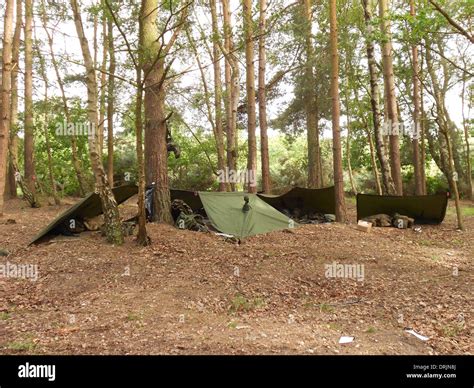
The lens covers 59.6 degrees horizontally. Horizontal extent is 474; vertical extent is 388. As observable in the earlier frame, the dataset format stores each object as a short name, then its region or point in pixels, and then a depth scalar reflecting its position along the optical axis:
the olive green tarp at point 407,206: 9.09
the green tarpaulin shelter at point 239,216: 7.71
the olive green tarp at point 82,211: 6.80
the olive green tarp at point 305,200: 10.02
